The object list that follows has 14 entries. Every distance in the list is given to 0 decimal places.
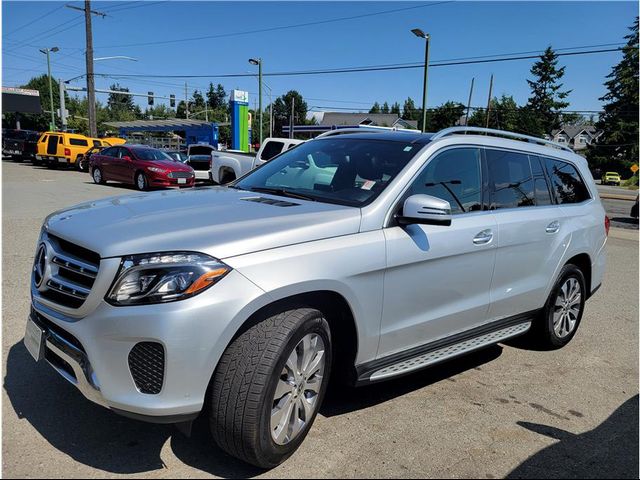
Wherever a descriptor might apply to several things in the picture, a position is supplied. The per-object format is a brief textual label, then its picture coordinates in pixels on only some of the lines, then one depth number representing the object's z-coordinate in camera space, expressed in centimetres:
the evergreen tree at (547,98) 8106
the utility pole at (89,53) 3216
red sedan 1842
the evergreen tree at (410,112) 12762
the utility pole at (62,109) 4266
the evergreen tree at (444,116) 7344
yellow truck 2848
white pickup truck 1470
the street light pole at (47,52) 5219
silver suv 246
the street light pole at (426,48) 2375
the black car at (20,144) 3175
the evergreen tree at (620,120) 6869
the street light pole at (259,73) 3284
